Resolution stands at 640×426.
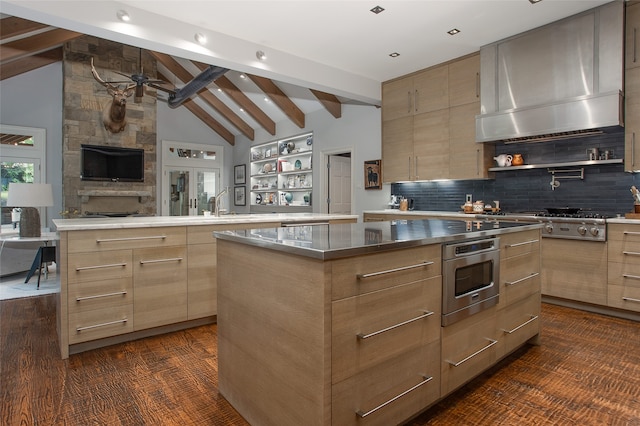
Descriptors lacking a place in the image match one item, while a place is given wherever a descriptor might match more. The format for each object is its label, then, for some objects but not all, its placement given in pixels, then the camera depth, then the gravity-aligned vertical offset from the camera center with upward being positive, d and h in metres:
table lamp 4.46 +0.06
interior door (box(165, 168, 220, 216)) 9.81 +0.49
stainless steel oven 1.77 -0.37
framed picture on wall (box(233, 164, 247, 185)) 10.36 +0.96
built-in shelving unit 8.14 +0.81
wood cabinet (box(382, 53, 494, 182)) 4.75 +1.18
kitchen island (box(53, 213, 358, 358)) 2.48 -0.52
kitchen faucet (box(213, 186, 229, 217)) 3.80 +0.00
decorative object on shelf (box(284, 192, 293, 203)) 8.64 +0.25
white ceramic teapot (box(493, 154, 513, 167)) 4.54 +0.60
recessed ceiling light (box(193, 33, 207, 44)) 3.96 +1.85
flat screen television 6.60 +0.83
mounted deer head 6.52 +1.71
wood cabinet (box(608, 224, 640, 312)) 3.21 -0.52
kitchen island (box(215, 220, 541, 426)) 1.32 -0.50
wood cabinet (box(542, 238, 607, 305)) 3.42 -0.61
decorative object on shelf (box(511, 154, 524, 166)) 4.44 +0.58
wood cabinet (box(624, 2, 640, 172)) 3.44 +1.14
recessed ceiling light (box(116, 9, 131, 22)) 3.43 +1.82
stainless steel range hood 3.51 +1.38
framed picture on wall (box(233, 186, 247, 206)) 10.35 +0.33
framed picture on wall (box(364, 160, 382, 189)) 6.22 +0.58
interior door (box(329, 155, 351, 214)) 7.64 +0.51
